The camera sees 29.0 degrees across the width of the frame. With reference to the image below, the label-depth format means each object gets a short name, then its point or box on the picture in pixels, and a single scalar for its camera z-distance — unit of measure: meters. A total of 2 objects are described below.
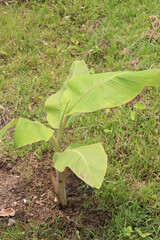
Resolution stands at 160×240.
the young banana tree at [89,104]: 1.59
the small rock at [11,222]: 2.13
